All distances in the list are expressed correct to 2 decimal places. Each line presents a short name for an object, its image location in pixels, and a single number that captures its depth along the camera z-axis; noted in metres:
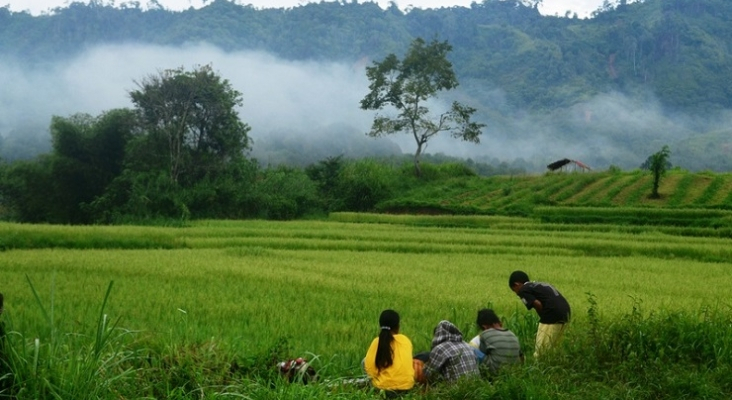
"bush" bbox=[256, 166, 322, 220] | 35.53
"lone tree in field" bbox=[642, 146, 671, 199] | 30.92
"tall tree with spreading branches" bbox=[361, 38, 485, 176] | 42.47
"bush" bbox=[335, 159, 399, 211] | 39.66
